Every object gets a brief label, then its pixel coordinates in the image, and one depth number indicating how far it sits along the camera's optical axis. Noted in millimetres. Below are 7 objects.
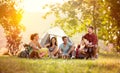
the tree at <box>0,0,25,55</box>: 16328
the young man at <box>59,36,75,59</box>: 13500
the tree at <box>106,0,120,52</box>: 10062
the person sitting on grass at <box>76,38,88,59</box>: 13041
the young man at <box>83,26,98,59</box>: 12891
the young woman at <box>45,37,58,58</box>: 13459
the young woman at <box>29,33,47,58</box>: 12570
